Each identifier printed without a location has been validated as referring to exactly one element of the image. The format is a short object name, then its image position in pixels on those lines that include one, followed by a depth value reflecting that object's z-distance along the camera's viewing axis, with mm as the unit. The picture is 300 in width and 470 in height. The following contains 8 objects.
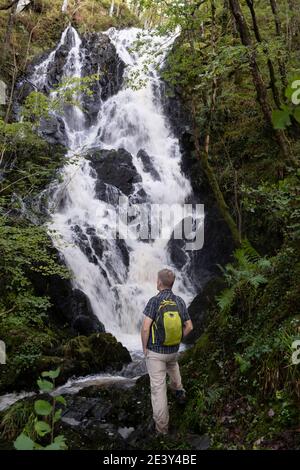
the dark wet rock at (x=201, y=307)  10531
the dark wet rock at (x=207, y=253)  14281
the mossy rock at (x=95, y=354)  9023
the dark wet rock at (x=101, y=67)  22170
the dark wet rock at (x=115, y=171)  16766
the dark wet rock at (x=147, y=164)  17756
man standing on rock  4695
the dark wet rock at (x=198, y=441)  4332
